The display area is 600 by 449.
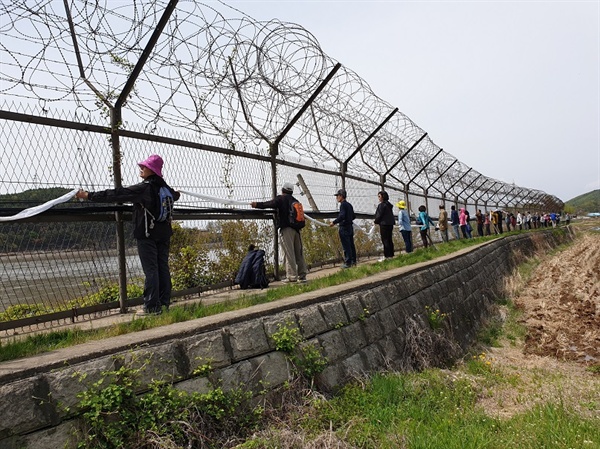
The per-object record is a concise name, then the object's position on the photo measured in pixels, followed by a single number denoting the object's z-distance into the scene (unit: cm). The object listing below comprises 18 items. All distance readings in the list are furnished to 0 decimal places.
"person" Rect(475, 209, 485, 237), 2395
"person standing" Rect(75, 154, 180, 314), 456
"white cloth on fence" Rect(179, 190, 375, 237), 586
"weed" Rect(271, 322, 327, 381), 400
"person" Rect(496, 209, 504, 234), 2790
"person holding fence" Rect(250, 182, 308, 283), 712
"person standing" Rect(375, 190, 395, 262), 1002
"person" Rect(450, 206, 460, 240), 1975
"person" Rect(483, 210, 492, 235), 2780
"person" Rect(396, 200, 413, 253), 1165
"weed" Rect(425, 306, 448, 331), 671
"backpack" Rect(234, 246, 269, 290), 668
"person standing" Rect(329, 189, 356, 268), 889
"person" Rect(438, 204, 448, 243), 1623
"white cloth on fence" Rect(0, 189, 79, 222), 400
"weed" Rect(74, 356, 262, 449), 275
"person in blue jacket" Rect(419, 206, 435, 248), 1289
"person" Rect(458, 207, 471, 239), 2041
